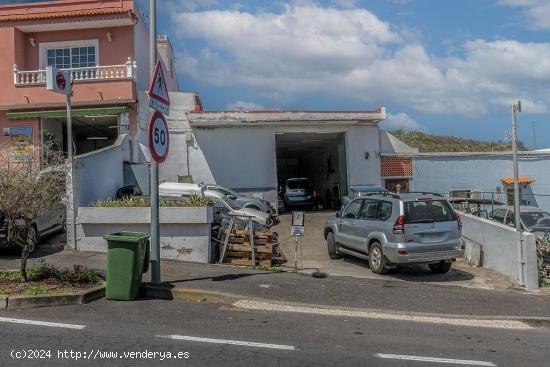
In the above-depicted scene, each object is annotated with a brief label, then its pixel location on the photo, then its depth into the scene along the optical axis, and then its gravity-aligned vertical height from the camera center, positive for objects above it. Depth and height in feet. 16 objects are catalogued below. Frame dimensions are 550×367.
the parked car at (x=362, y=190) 72.16 +0.24
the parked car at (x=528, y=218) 46.72 -2.88
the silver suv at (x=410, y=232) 37.83 -3.02
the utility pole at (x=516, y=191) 37.78 -0.25
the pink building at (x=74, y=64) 70.13 +18.69
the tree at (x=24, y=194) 27.48 +0.36
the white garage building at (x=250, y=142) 79.56 +7.88
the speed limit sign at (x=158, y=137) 27.61 +3.17
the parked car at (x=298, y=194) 88.38 -0.09
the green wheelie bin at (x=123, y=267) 26.99 -3.46
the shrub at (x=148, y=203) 42.22 -0.45
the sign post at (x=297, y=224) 39.09 -2.23
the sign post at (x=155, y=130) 28.12 +3.54
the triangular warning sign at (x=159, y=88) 28.13 +5.87
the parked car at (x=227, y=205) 55.03 -1.01
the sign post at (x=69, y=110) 42.24 +7.34
